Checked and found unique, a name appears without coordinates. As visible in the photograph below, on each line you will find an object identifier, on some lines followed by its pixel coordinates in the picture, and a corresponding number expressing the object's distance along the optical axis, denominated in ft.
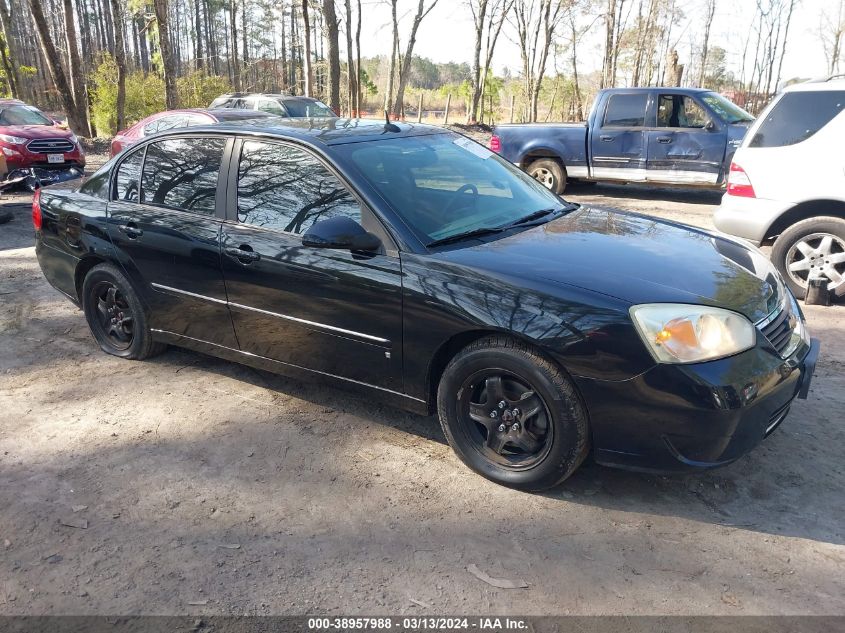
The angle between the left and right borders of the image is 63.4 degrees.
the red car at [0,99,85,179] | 43.78
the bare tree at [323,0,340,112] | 65.72
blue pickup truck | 35.04
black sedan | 9.49
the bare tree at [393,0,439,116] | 88.02
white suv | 19.21
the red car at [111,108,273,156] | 35.94
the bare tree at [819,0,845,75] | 107.12
